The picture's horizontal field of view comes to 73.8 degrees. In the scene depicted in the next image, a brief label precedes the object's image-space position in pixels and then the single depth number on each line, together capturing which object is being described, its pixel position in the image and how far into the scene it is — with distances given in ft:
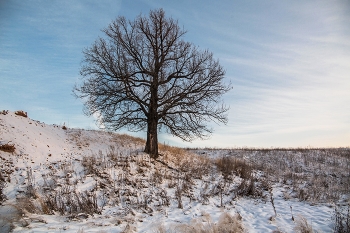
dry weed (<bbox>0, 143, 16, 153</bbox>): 35.52
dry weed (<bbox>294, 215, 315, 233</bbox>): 20.67
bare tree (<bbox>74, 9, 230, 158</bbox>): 47.29
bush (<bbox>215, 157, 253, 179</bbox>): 48.16
